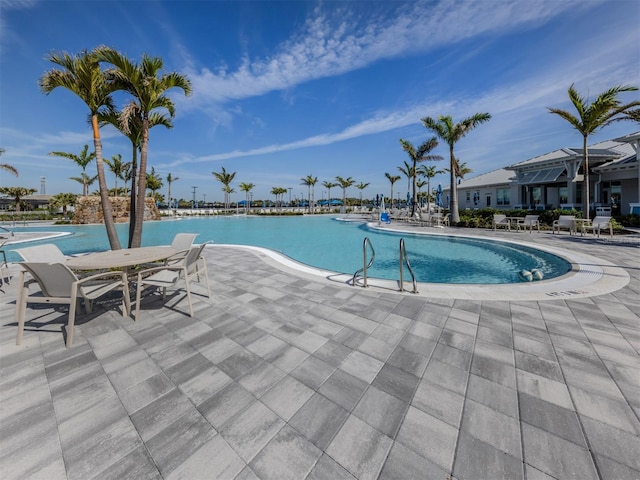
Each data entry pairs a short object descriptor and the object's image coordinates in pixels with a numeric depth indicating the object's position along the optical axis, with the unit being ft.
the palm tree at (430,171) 120.26
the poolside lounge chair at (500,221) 46.96
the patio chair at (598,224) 34.35
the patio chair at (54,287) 9.20
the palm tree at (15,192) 109.91
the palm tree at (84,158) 75.51
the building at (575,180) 51.70
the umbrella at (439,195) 68.78
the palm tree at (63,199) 116.89
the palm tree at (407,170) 97.45
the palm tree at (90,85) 16.88
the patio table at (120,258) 10.55
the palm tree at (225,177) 146.16
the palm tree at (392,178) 136.67
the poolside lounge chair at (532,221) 44.34
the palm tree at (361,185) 169.17
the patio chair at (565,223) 38.26
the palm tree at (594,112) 36.40
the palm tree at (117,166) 100.68
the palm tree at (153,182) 121.43
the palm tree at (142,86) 17.62
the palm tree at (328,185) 164.97
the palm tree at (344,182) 147.43
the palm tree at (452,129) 52.06
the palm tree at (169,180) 157.99
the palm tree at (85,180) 100.60
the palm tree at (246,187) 156.15
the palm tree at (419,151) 79.30
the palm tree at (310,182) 153.69
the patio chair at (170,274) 11.78
